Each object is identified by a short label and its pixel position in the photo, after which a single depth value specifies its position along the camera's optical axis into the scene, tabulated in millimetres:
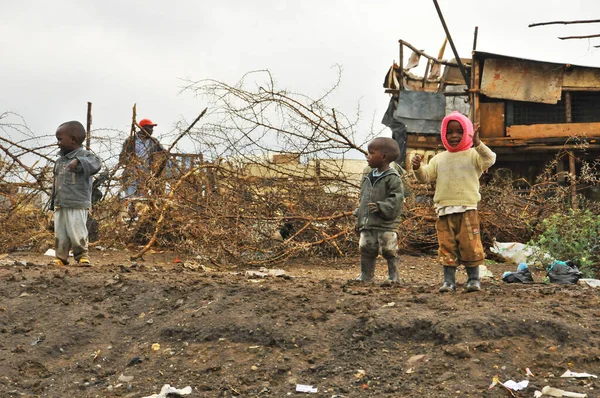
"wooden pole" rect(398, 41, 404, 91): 15977
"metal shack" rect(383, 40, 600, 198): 15062
